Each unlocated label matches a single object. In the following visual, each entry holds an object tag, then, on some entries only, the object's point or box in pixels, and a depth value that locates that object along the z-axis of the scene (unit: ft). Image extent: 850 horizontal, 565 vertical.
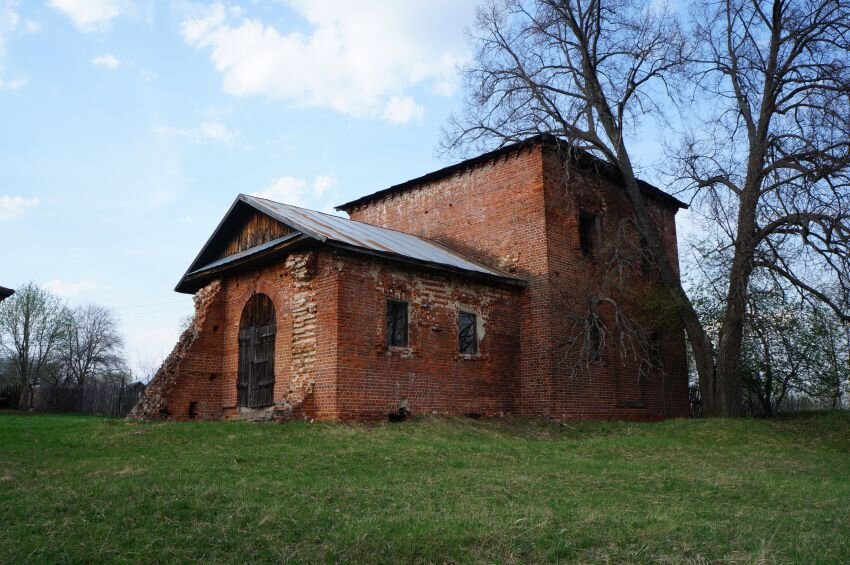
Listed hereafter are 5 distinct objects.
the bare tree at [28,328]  140.67
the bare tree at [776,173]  48.91
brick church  46.55
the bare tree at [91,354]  161.89
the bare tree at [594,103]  57.36
